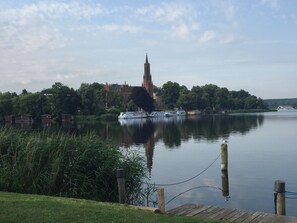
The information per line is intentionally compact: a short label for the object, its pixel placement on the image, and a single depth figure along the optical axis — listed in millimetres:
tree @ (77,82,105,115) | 132875
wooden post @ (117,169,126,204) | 13009
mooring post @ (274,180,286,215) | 11328
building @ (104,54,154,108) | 170638
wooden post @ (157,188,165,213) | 11484
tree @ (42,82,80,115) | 127000
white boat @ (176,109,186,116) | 172275
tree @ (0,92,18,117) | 135875
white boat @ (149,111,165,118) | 162312
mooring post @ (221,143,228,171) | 25494
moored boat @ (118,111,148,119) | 142375
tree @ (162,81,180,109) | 176625
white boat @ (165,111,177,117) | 165100
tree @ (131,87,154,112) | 165350
